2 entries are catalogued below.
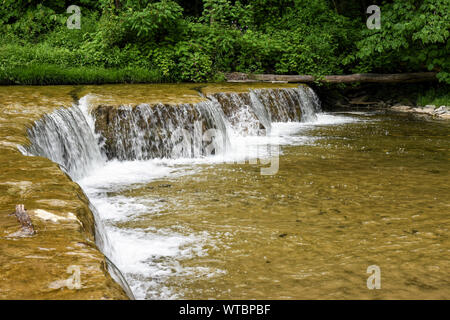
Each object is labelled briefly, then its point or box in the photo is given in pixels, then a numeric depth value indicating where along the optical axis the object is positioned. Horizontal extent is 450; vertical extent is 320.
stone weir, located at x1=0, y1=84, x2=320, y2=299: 2.65
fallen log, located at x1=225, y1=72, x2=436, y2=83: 15.22
